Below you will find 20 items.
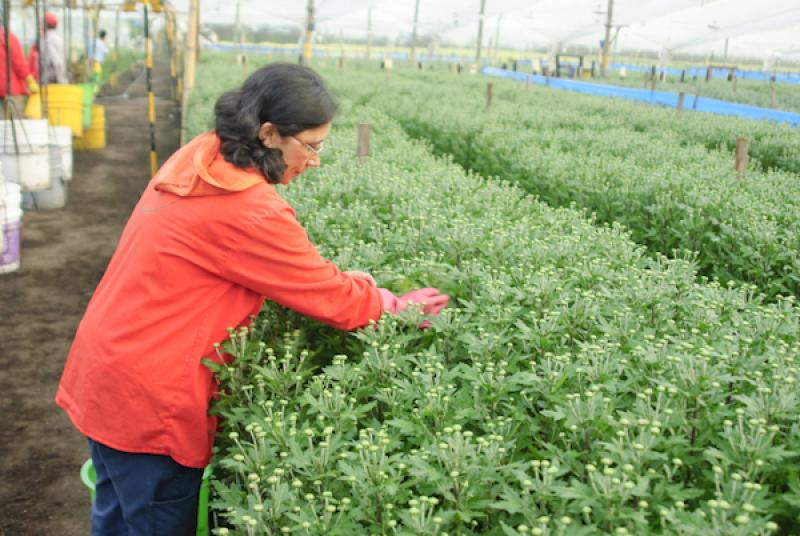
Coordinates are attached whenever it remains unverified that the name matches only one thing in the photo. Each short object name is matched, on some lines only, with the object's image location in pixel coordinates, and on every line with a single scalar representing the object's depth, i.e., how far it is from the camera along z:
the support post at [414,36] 55.43
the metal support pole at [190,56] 17.69
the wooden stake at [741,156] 7.46
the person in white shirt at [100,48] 27.64
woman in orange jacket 2.61
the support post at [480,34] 49.29
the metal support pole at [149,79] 10.35
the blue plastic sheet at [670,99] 20.05
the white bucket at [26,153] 10.05
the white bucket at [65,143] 11.77
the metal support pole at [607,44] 43.51
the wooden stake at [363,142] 6.80
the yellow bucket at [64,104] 13.84
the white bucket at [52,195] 10.94
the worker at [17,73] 11.46
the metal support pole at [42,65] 10.74
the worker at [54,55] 15.08
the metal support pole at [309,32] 24.17
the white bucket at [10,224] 8.00
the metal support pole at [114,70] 28.98
